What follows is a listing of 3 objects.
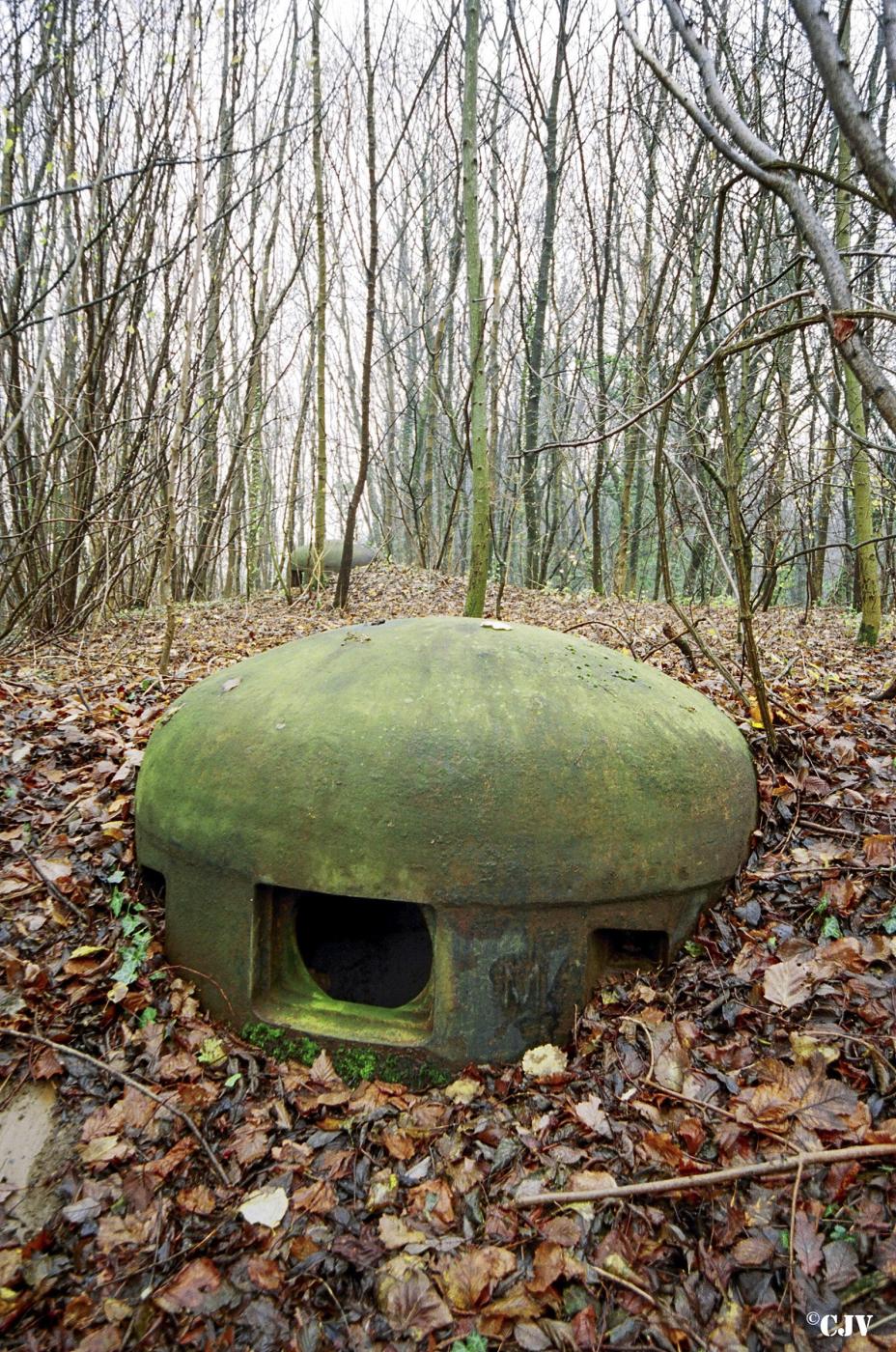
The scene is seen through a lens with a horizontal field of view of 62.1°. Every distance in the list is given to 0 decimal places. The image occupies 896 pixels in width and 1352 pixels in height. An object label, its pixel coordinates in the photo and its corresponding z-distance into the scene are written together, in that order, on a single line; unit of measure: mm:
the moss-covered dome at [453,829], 2451
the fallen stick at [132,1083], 2307
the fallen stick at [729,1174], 1870
